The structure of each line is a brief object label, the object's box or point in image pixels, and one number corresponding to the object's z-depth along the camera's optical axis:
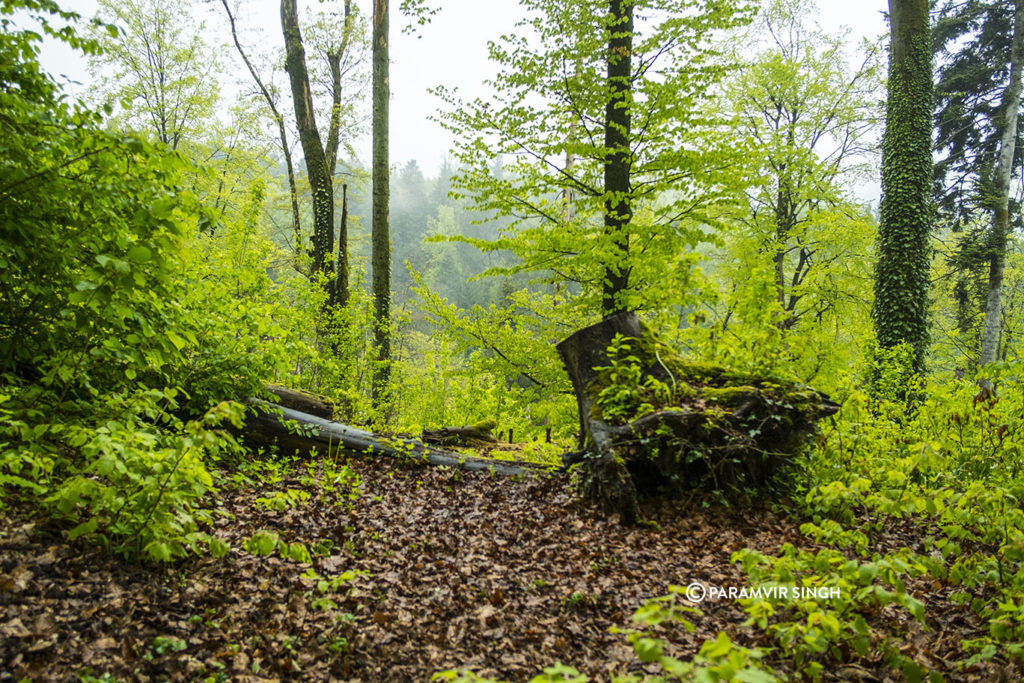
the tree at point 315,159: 10.23
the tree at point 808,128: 15.37
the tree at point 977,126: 14.14
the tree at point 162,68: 17.16
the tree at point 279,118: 13.42
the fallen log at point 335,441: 5.47
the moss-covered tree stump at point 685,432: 4.55
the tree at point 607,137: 6.26
